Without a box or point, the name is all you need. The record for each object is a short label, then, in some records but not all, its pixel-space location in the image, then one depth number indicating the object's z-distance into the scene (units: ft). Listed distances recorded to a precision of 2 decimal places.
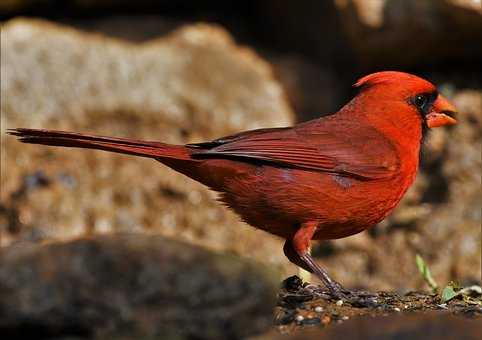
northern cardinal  31.89
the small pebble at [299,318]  27.14
